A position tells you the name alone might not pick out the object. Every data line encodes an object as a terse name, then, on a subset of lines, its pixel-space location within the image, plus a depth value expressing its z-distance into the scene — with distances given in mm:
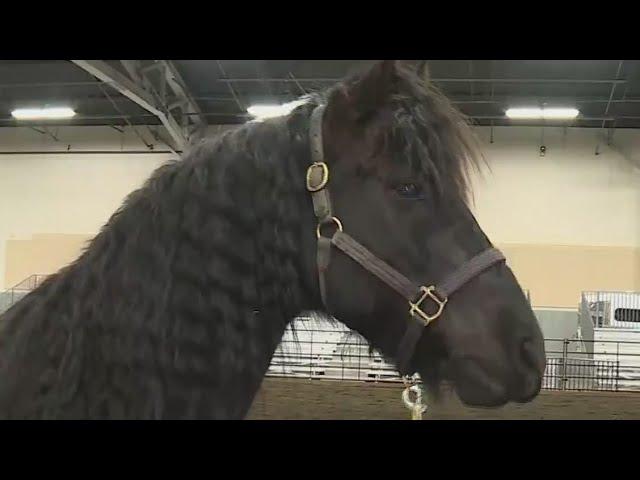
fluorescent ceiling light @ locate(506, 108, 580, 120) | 9820
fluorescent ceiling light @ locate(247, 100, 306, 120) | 9398
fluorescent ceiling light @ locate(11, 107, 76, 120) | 10312
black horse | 1058
